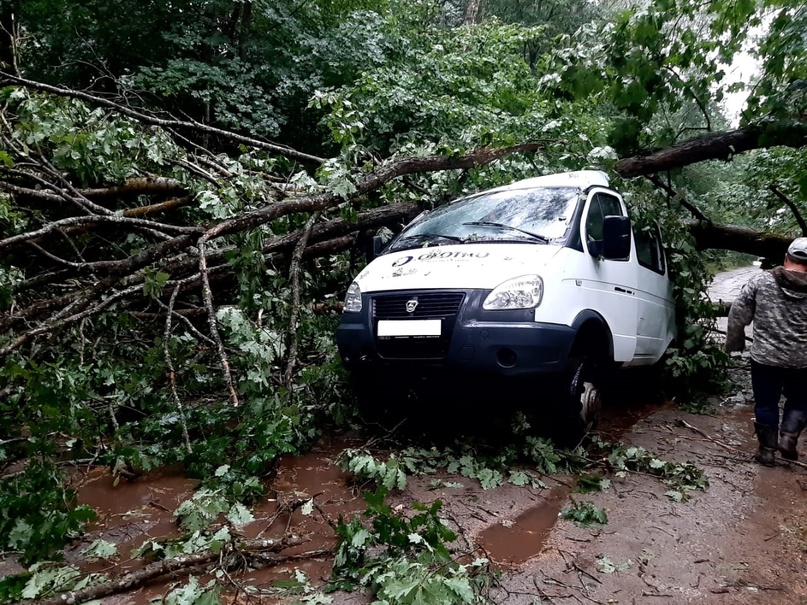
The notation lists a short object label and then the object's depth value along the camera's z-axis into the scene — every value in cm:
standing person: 405
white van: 357
